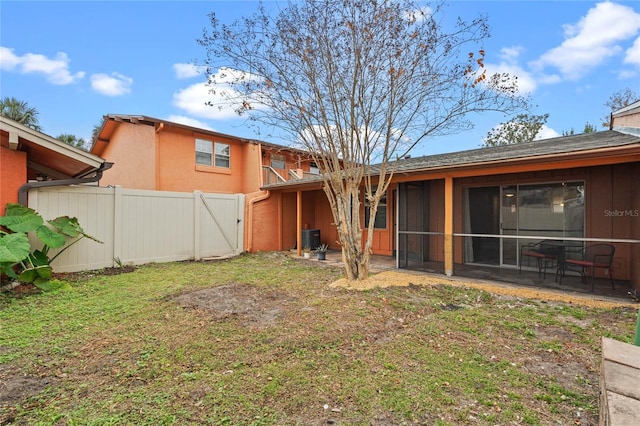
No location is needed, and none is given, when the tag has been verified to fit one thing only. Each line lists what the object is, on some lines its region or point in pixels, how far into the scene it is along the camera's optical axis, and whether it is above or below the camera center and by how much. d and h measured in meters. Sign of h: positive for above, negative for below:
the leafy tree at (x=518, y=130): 21.45 +6.25
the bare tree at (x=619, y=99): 16.77 +6.60
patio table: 6.23 -0.72
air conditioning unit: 11.23 -0.87
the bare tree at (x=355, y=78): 5.49 +2.63
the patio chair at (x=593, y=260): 5.76 -0.91
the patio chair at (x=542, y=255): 6.48 -0.89
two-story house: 11.03 +2.22
